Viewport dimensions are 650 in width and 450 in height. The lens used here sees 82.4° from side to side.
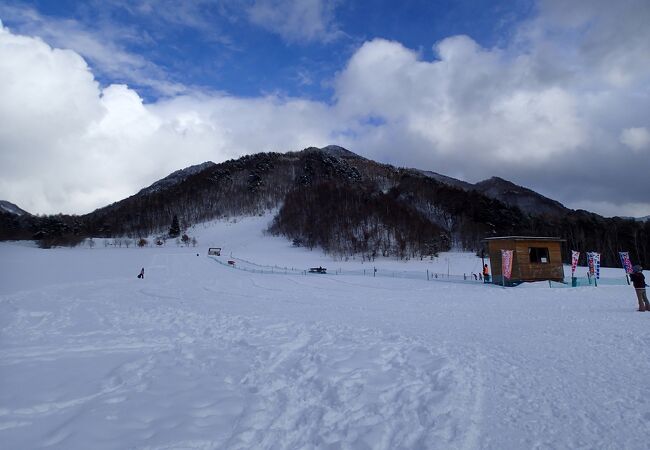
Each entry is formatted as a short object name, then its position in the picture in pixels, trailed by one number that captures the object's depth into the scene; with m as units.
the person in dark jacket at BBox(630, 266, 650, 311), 11.35
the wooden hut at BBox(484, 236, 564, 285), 27.05
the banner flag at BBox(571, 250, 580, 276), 25.67
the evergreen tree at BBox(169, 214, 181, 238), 103.88
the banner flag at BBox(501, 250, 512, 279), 25.52
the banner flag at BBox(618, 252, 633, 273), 23.06
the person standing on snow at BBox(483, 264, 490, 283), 27.92
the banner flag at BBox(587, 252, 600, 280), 24.33
